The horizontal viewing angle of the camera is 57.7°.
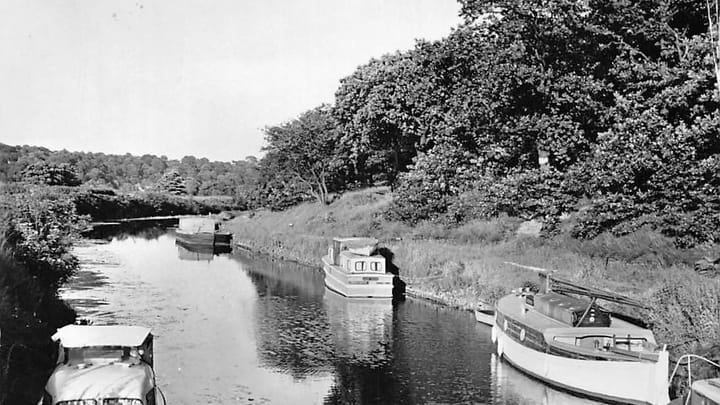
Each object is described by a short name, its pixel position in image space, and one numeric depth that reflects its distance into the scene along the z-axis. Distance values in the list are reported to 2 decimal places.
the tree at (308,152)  75.38
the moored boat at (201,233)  65.25
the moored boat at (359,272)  37.12
